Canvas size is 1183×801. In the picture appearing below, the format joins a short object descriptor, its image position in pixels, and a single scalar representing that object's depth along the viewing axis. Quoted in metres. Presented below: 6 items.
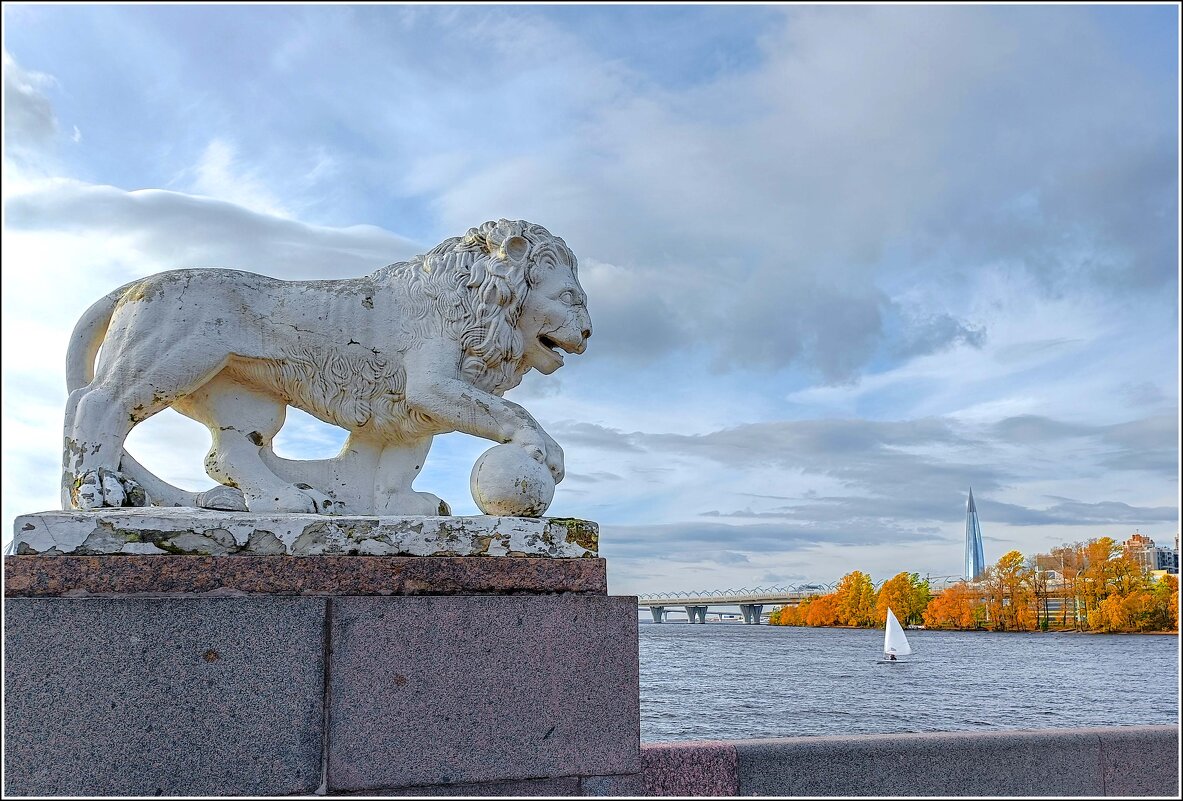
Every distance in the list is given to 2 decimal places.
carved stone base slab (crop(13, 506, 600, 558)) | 3.38
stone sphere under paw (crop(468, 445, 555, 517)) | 3.87
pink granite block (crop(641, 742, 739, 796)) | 4.28
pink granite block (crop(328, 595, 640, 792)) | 3.39
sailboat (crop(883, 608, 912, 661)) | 44.75
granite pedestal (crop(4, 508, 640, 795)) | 3.20
